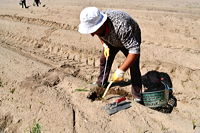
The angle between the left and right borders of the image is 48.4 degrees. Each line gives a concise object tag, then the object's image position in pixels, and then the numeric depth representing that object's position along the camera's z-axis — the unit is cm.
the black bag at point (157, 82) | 377
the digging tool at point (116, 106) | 299
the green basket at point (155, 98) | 333
